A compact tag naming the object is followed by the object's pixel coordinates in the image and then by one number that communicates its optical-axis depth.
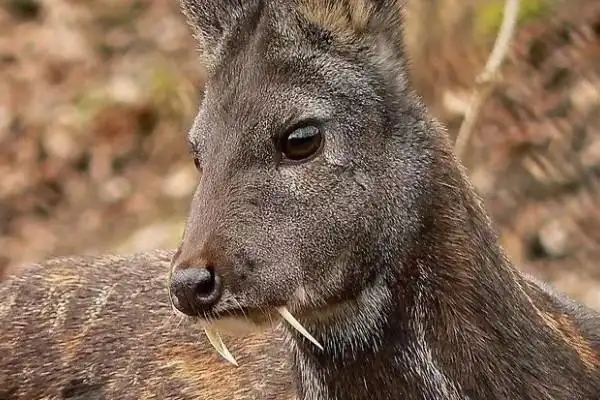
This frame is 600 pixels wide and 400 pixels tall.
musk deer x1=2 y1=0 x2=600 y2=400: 8.48
